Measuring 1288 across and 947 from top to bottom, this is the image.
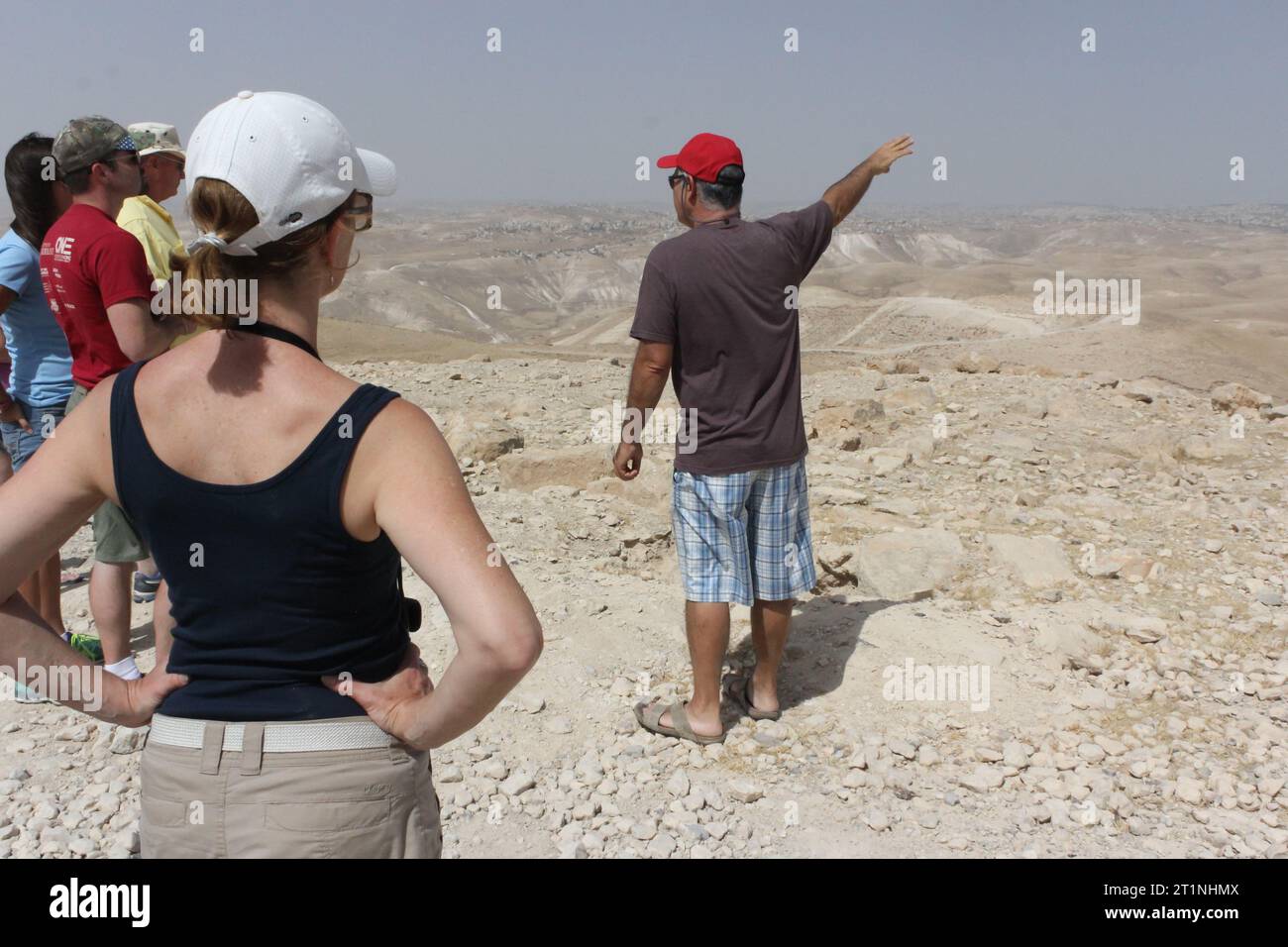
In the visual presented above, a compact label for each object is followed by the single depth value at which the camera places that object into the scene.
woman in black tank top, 1.42
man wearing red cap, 3.26
